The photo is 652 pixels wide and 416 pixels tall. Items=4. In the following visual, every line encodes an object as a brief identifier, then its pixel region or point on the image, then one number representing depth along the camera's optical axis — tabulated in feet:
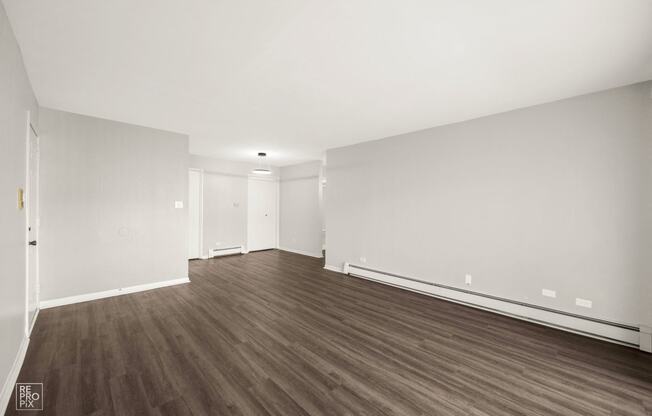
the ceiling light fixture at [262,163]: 20.65
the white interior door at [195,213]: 21.49
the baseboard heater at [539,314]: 8.67
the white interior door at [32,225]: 9.09
